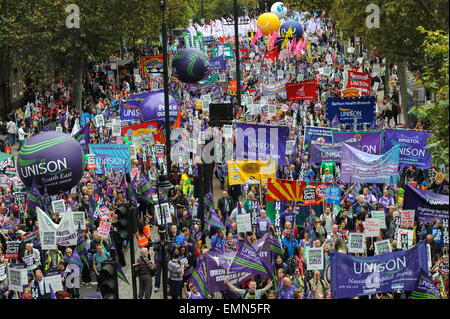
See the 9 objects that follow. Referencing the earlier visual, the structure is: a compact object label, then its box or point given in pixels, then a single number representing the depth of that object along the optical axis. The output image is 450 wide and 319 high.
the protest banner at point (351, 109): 26.59
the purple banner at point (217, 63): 39.31
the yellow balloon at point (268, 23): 66.81
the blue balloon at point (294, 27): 61.94
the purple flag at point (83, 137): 24.73
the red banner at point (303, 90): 30.09
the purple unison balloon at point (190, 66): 40.34
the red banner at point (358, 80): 29.72
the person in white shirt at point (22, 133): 35.38
